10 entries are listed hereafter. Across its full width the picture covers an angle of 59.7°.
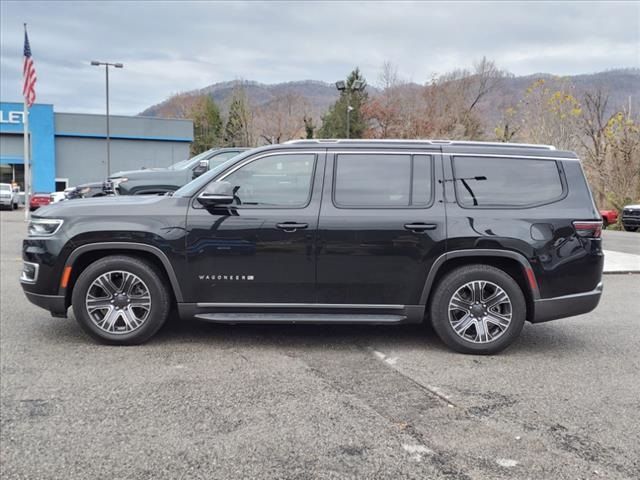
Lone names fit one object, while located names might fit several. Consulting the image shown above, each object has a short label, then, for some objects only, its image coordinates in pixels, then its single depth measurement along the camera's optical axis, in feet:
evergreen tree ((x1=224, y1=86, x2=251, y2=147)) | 184.65
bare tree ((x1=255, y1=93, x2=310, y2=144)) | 185.47
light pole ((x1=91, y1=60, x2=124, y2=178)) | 108.06
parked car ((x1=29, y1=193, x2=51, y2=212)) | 95.44
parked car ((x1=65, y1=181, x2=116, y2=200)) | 43.90
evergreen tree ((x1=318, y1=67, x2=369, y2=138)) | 154.61
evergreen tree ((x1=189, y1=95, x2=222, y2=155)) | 217.15
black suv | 16.52
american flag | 65.62
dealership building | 139.44
